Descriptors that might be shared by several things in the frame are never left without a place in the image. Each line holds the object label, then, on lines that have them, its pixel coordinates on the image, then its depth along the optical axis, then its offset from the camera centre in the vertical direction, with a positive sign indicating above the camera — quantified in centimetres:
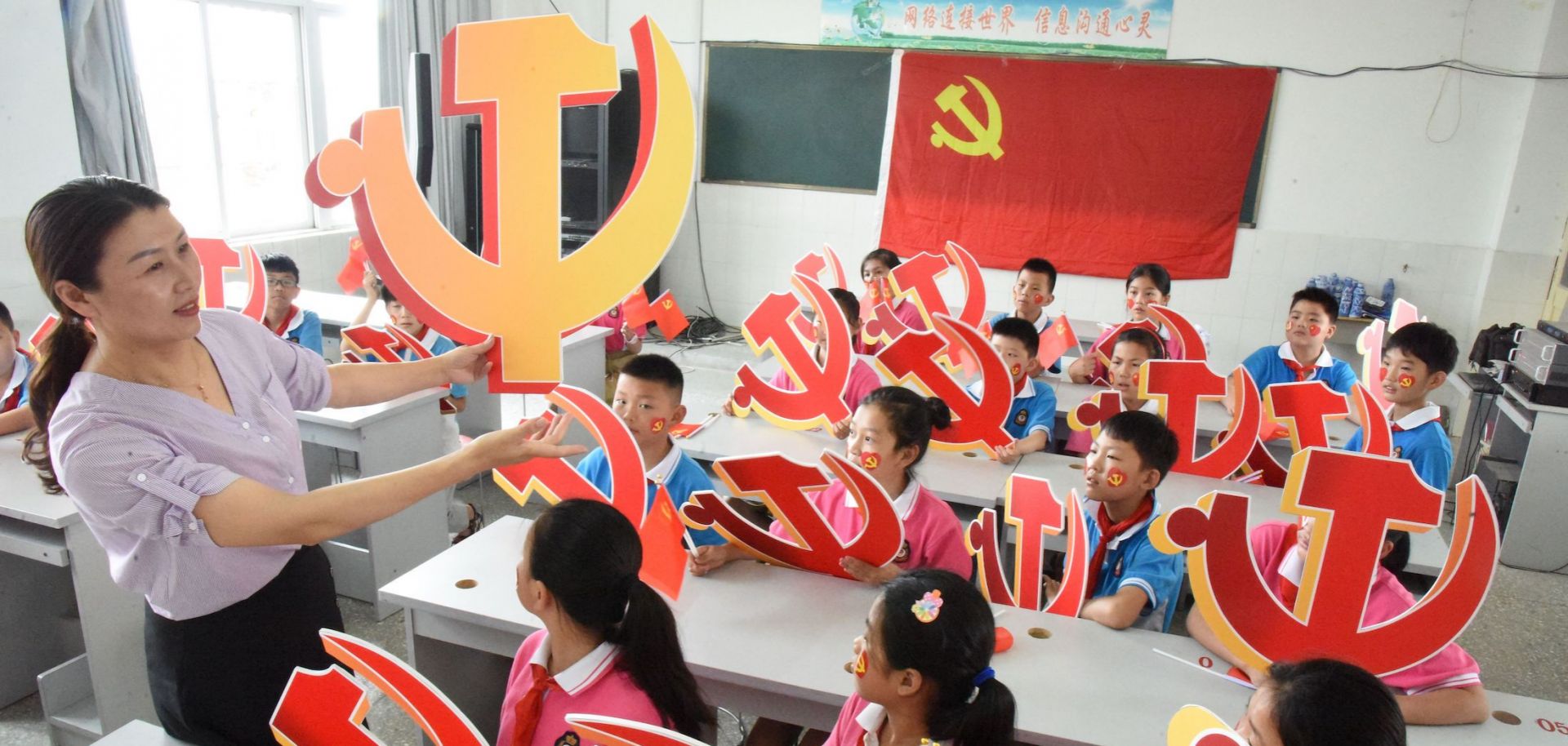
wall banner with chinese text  577 +89
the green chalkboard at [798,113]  634 +31
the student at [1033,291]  445 -52
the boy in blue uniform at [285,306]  375 -68
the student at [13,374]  272 -74
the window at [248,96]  495 +17
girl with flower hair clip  131 -67
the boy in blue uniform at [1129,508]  205 -74
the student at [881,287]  438 -55
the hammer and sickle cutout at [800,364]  293 -61
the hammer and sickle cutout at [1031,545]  194 -75
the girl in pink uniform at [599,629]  140 -70
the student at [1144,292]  407 -49
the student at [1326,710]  116 -62
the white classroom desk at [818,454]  274 -88
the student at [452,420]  351 -103
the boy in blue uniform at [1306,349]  369 -60
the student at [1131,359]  331 -60
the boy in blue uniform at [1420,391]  265 -54
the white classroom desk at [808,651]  158 -86
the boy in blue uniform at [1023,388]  337 -75
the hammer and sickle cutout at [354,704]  130 -76
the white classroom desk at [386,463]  301 -105
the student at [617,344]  465 -98
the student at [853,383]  330 -79
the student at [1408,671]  160 -79
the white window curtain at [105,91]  414 +12
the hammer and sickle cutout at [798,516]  187 -71
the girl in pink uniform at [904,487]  212 -72
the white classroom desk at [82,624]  223 -118
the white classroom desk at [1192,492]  243 -88
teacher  120 -42
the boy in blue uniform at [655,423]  234 -65
